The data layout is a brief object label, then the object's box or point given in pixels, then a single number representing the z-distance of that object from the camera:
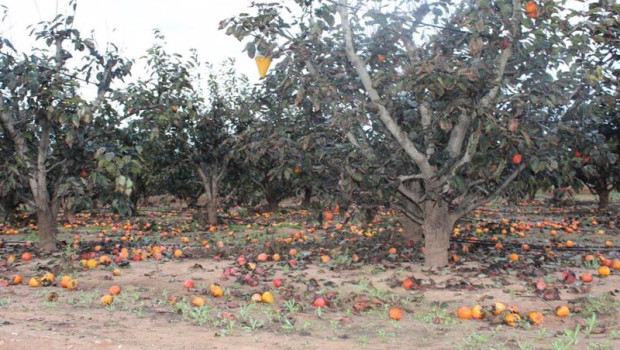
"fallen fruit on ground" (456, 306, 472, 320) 4.52
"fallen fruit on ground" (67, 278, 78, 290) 5.51
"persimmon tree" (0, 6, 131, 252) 6.91
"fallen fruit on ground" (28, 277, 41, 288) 5.65
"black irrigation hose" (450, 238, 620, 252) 7.93
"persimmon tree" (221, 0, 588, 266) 5.34
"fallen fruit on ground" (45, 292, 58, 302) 5.02
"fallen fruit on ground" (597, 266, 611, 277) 5.79
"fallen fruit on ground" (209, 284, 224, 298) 5.19
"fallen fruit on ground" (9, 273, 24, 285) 5.73
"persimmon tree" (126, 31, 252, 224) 12.22
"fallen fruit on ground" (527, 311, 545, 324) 4.30
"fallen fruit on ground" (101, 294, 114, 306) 4.88
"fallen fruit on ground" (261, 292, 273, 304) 4.95
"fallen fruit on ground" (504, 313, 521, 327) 4.29
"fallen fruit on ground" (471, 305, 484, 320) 4.50
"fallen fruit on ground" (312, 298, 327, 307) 4.82
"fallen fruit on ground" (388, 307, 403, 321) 4.47
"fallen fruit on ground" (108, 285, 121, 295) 5.26
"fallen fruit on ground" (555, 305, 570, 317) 4.49
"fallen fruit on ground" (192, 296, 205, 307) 4.78
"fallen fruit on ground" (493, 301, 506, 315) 4.48
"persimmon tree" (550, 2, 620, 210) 5.47
